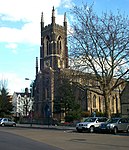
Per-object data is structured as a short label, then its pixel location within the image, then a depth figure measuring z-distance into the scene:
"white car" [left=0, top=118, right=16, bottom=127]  37.31
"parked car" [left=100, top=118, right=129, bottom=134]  21.40
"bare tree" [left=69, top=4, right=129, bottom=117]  25.54
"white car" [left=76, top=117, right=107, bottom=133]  22.82
